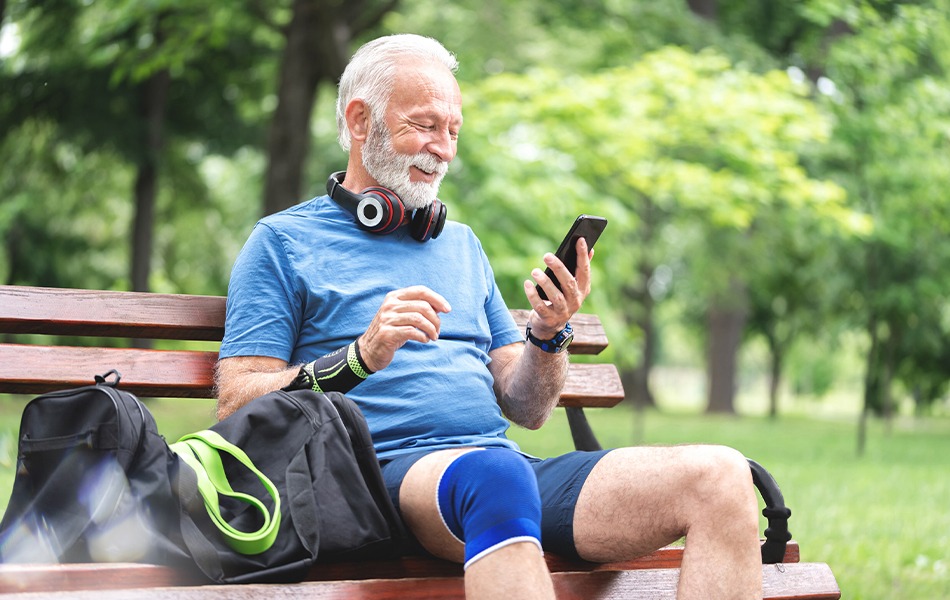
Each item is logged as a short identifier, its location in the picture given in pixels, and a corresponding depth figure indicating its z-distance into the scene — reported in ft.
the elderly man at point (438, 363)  7.78
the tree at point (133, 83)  34.47
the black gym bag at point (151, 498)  7.22
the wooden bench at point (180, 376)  7.91
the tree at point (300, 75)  34.73
